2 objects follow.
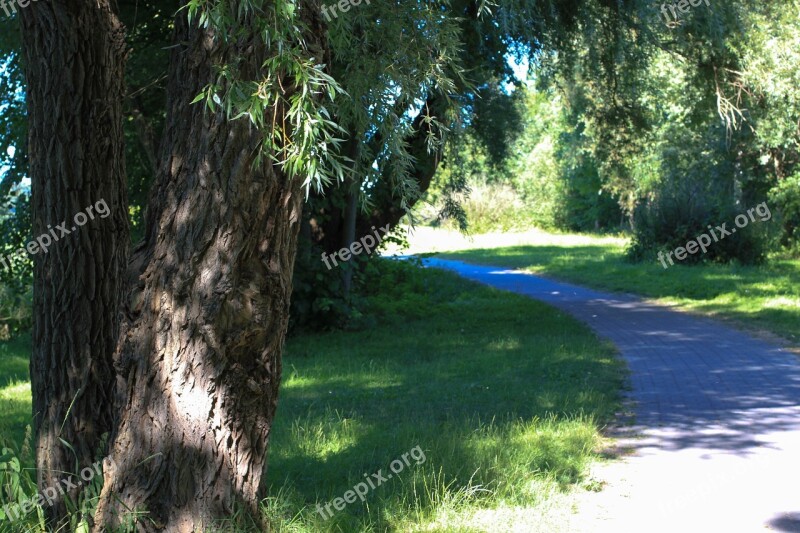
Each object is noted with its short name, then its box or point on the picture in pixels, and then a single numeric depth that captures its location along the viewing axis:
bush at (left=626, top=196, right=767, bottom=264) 23.16
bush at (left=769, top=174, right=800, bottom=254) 25.77
